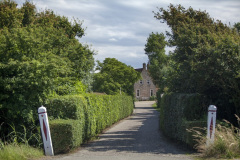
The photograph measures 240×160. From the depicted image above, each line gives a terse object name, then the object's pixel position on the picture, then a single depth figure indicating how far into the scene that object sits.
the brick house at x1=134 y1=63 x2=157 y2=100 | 98.38
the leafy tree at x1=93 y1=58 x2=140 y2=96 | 50.44
